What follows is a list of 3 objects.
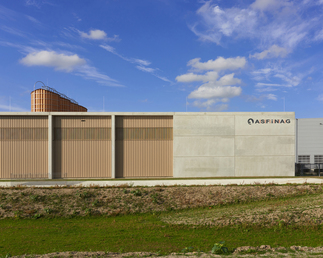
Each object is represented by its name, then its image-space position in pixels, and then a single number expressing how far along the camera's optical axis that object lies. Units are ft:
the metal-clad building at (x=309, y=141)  106.22
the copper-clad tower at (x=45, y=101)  107.14
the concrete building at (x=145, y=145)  93.25
